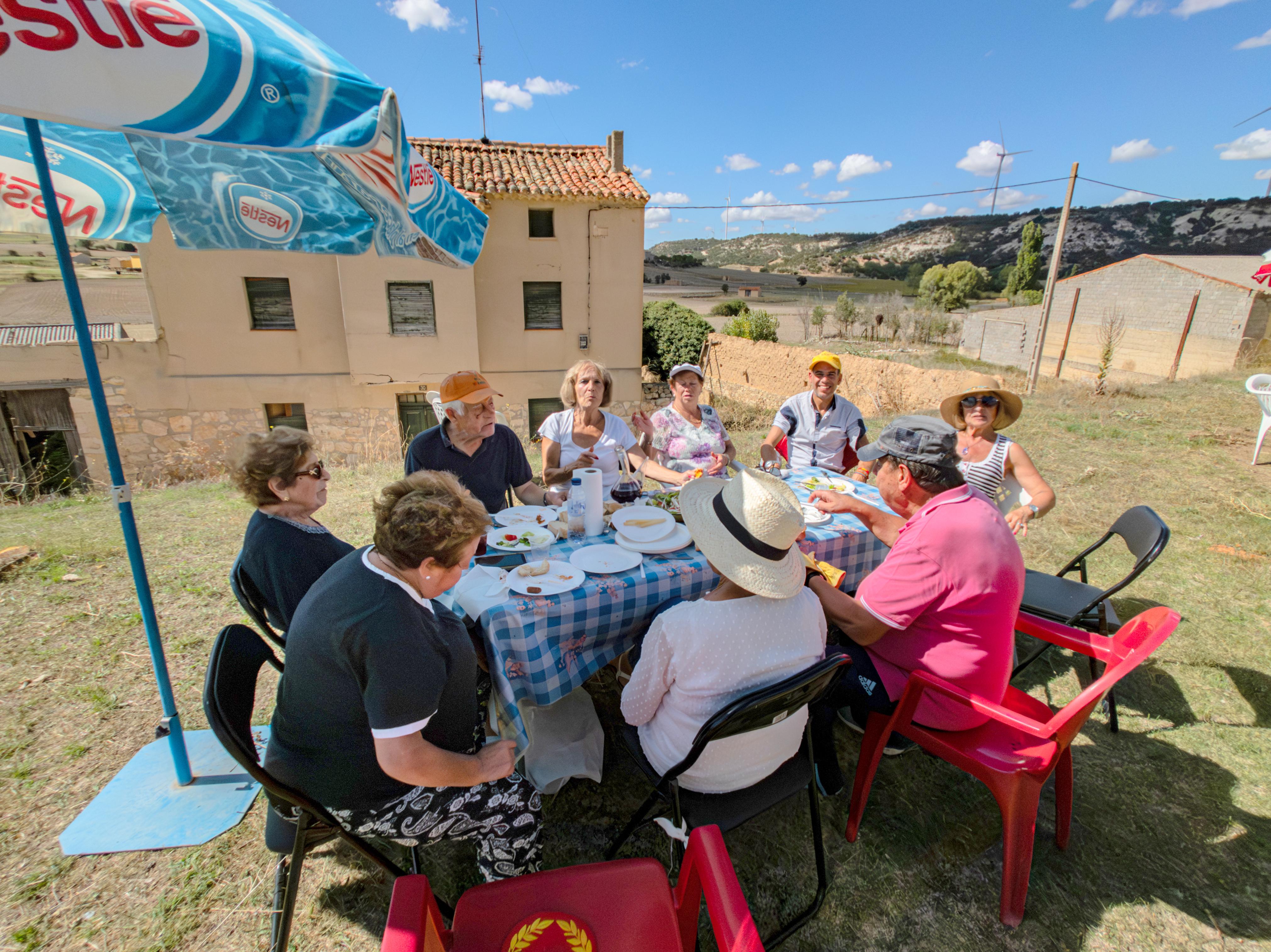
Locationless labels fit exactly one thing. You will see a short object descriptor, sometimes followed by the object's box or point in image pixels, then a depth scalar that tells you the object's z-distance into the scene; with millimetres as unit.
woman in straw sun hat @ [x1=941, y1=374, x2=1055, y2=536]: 3332
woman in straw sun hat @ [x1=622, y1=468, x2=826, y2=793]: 1595
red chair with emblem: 1206
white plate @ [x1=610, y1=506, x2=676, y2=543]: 2512
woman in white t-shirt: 3877
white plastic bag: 2334
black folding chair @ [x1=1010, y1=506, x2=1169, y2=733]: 2549
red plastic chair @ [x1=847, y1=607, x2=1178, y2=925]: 1792
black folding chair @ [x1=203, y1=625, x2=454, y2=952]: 1437
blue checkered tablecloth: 1953
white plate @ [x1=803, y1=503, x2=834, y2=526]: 2809
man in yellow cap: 4258
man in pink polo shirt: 1889
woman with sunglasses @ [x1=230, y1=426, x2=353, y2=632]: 2031
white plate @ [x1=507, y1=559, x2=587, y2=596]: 2062
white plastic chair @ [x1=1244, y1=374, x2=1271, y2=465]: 6406
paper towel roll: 2604
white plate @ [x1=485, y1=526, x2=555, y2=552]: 2459
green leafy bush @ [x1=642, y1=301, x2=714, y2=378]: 19891
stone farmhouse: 12703
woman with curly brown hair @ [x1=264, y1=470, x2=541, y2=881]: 1391
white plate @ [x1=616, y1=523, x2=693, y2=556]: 2387
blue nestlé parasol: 1288
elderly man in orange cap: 3186
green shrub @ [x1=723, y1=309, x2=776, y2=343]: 22125
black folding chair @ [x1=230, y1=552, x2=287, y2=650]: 2072
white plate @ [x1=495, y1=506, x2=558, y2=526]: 2822
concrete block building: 16516
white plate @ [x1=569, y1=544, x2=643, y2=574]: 2223
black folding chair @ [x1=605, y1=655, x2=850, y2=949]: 1515
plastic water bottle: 2635
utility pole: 12453
